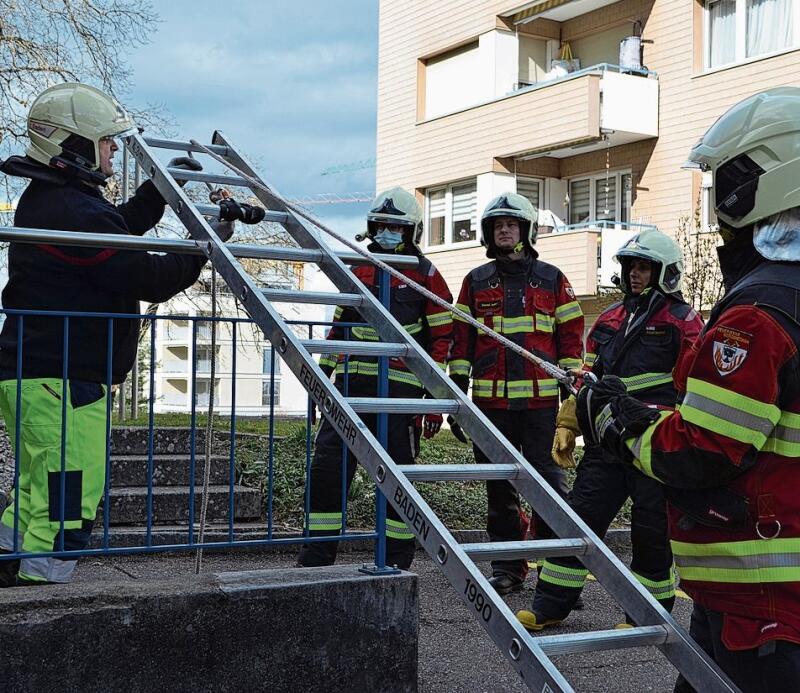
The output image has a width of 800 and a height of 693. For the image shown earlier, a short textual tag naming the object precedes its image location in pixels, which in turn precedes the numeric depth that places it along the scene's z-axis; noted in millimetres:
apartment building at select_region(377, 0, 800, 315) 18578
